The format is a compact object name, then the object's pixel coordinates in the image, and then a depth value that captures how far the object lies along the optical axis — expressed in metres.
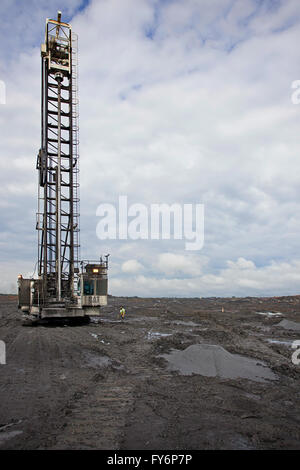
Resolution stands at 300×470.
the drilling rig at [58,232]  22.59
